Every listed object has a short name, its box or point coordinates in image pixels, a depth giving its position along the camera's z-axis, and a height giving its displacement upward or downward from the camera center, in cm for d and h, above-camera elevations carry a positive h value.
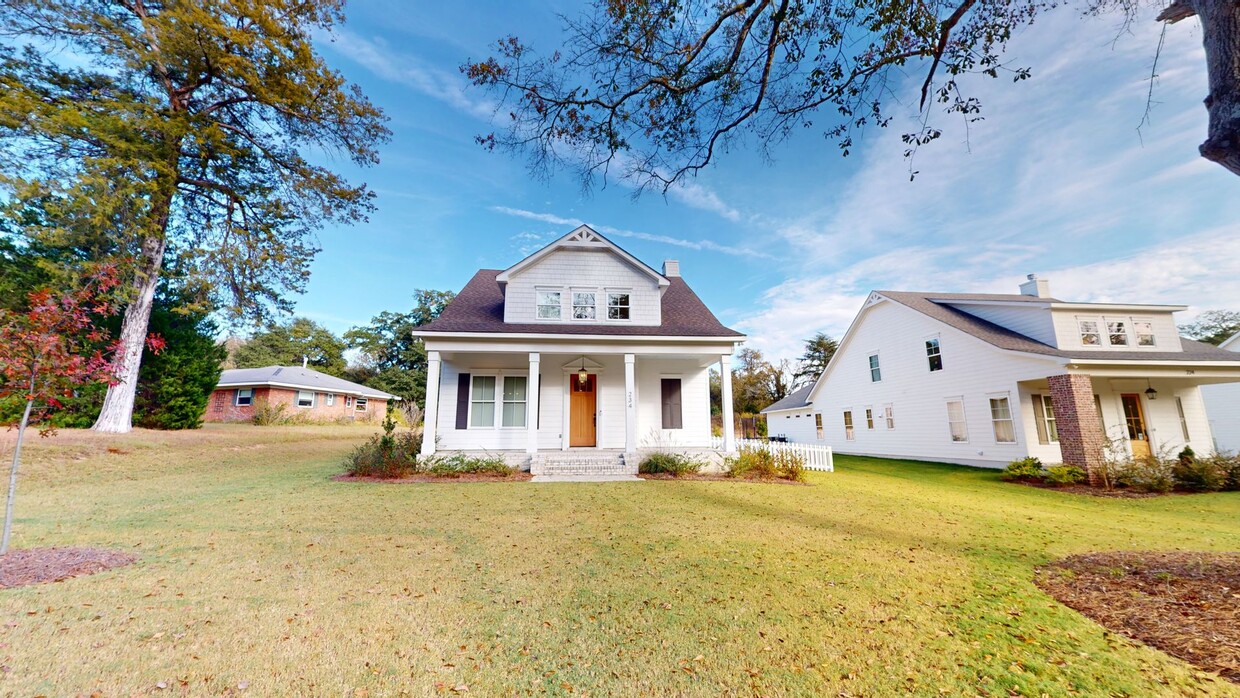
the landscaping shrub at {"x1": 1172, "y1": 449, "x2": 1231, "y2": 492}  1059 -147
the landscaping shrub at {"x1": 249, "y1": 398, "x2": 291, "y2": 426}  2505 +60
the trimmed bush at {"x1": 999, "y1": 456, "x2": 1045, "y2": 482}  1188 -152
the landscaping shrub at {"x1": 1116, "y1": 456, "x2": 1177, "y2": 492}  1045 -147
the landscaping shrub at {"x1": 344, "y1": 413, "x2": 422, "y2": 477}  1052 -88
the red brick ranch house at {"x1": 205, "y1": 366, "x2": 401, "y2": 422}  2686 +202
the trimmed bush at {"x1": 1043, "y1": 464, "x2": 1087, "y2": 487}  1107 -150
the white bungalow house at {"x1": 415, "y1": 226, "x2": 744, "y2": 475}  1189 +173
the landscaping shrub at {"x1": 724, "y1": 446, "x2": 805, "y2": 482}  1111 -122
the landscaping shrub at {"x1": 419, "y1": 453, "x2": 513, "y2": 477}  1085 -111
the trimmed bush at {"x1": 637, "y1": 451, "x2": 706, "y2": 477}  1131 -116
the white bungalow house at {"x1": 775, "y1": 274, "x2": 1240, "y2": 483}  1241 +118
